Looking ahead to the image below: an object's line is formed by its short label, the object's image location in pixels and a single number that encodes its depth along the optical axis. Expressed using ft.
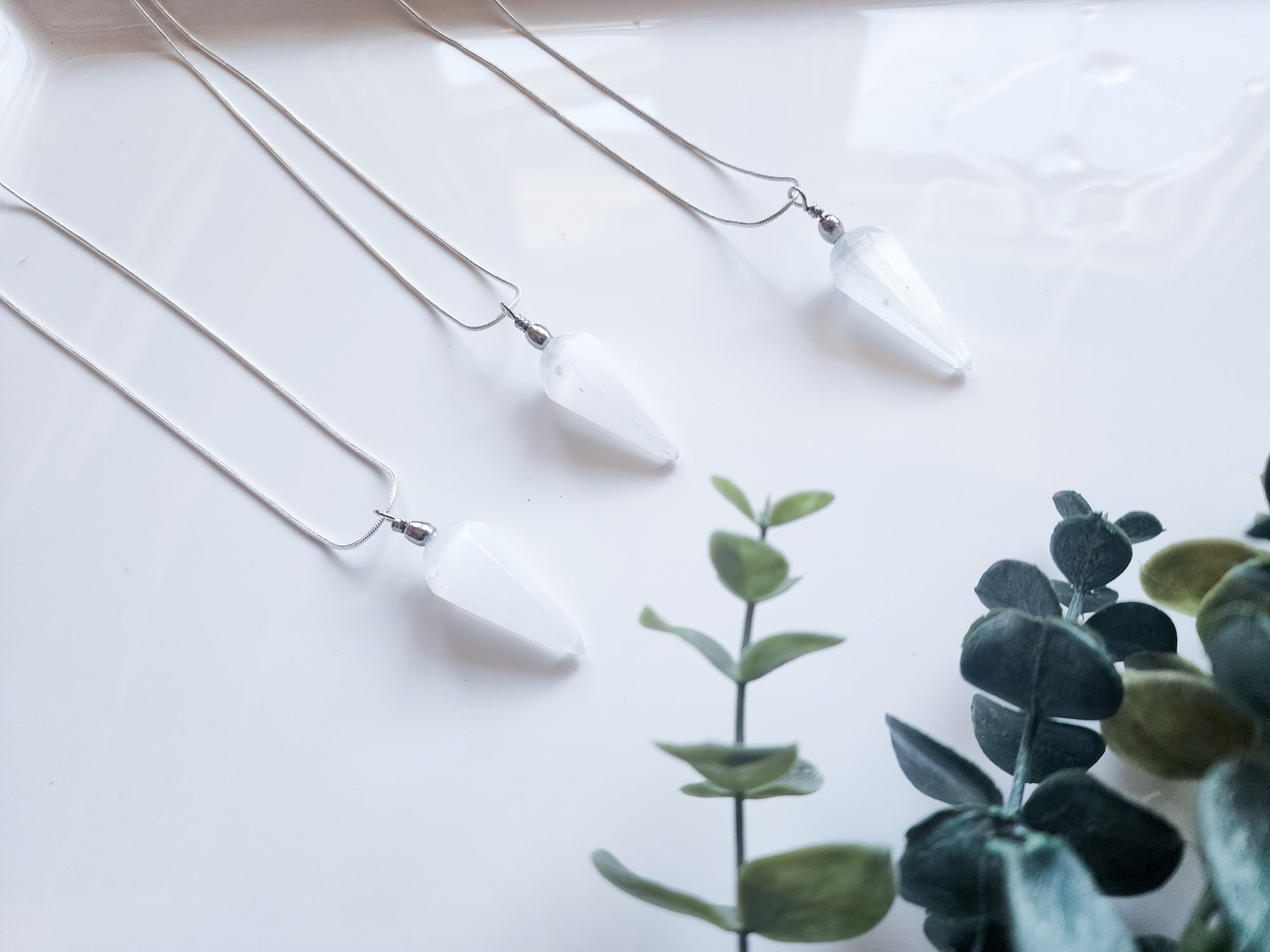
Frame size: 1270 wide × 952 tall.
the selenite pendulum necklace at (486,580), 0.86
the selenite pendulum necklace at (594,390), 0.90
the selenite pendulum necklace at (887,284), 0.90
